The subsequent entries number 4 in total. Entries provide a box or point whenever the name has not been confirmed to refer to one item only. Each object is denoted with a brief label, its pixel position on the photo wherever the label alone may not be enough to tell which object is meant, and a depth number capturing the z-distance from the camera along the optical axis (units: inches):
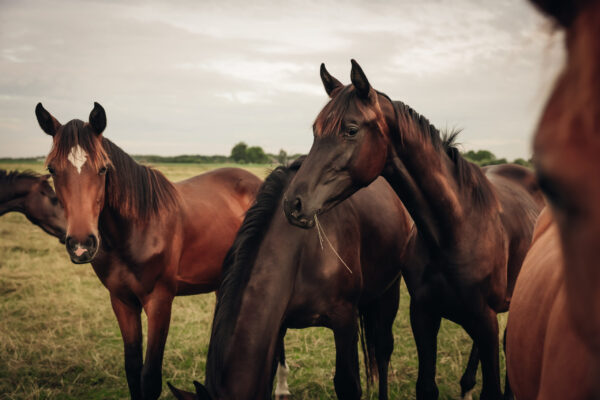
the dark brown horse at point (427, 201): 93.3
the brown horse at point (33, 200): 252.8
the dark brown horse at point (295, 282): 84.9
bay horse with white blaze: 117.6
